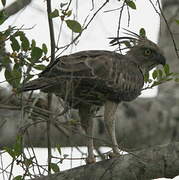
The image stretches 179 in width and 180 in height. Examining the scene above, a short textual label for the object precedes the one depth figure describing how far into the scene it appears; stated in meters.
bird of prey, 8.28
